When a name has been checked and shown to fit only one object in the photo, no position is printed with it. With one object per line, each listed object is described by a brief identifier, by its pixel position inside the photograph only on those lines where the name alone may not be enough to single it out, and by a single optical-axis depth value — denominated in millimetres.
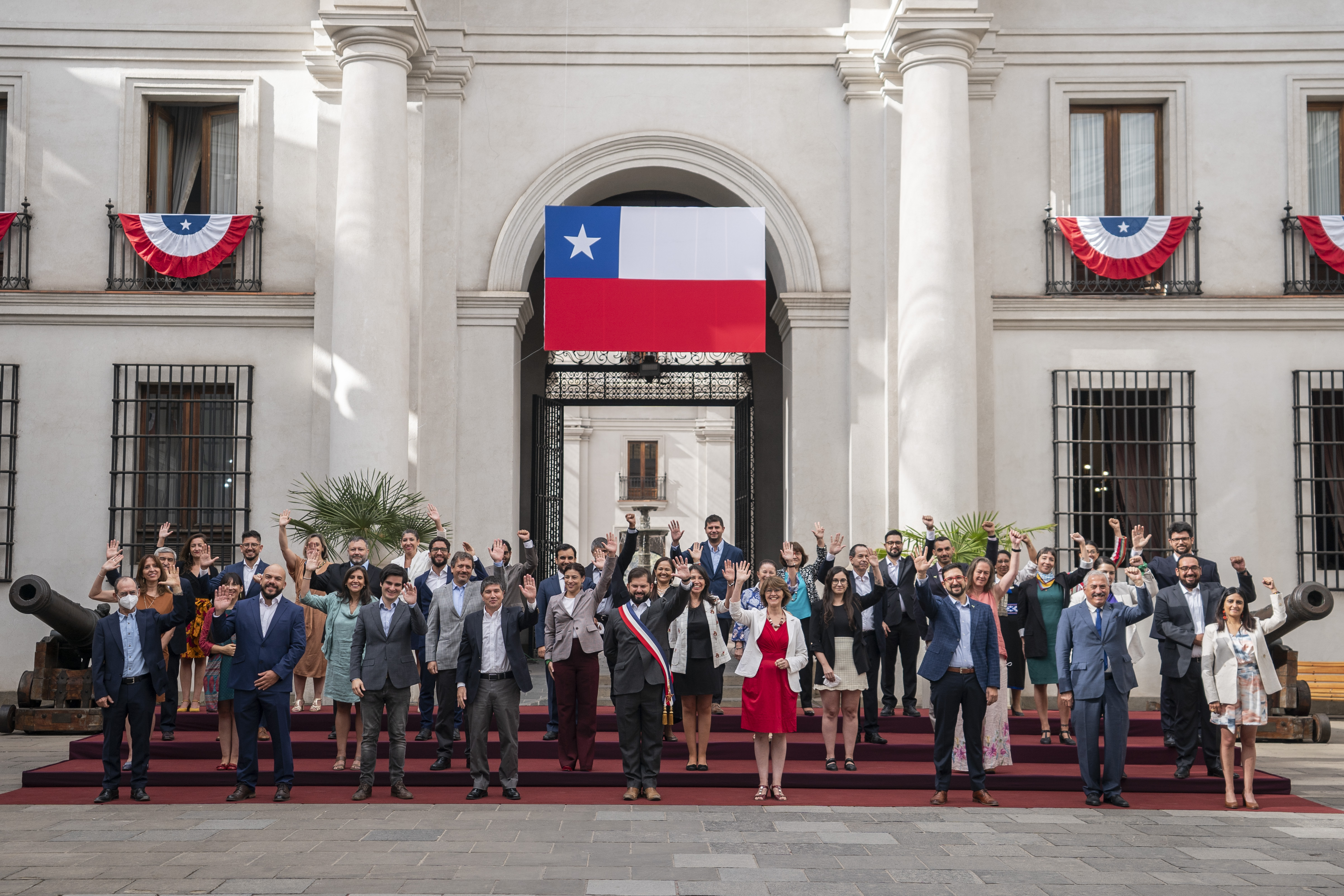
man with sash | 9133
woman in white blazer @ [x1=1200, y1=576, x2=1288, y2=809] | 8891
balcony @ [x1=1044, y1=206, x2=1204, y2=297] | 14141
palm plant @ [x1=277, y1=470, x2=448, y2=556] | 12430
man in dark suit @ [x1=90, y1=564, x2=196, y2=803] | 8875
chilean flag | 13898
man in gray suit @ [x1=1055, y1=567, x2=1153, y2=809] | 8969
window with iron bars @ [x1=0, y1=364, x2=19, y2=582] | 13805
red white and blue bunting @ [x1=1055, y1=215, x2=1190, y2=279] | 14039
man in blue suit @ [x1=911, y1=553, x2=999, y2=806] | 8844
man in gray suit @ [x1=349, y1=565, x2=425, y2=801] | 8977
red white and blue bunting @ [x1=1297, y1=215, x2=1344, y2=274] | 14008
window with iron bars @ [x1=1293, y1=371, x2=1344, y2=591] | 13797
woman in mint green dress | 9414
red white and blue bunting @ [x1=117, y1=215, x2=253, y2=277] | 14086
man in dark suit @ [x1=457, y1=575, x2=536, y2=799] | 9055
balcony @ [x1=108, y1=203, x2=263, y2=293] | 14180
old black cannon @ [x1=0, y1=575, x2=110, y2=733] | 12562
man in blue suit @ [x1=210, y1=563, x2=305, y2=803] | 8844
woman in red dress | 8992
